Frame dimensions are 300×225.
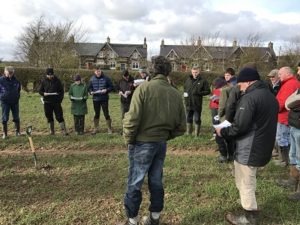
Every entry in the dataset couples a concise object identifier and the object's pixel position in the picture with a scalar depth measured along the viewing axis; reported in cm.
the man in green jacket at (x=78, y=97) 741
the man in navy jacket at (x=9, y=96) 705
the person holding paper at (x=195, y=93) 697
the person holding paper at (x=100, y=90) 748
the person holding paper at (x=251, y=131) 309
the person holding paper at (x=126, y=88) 724
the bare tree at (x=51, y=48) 2539
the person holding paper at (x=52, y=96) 724
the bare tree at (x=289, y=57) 2452
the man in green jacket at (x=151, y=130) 297
